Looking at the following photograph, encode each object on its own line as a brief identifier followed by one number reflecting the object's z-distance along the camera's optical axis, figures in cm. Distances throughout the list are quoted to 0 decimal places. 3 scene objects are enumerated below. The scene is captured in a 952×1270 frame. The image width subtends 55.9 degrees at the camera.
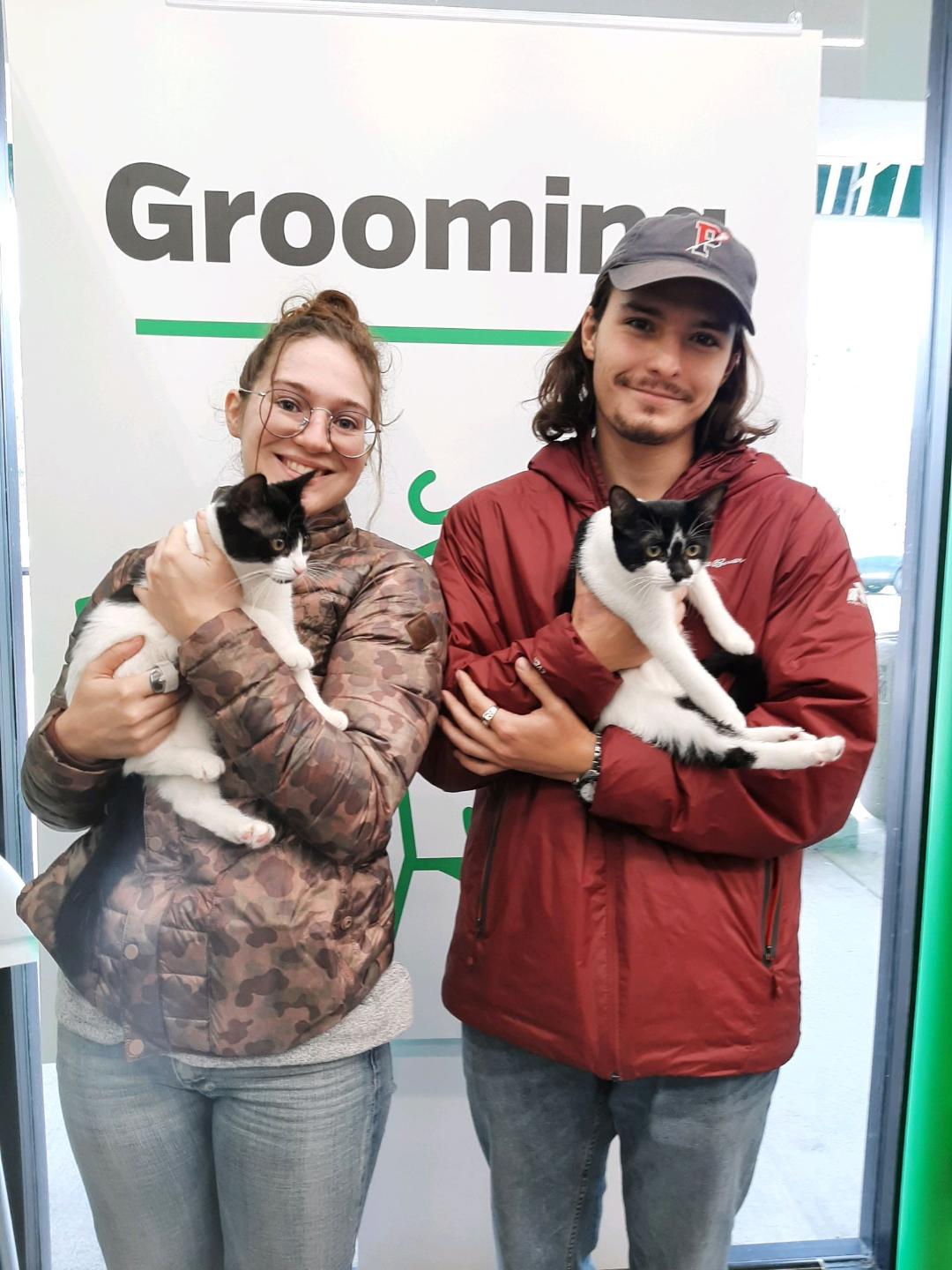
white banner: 158
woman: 105
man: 114
